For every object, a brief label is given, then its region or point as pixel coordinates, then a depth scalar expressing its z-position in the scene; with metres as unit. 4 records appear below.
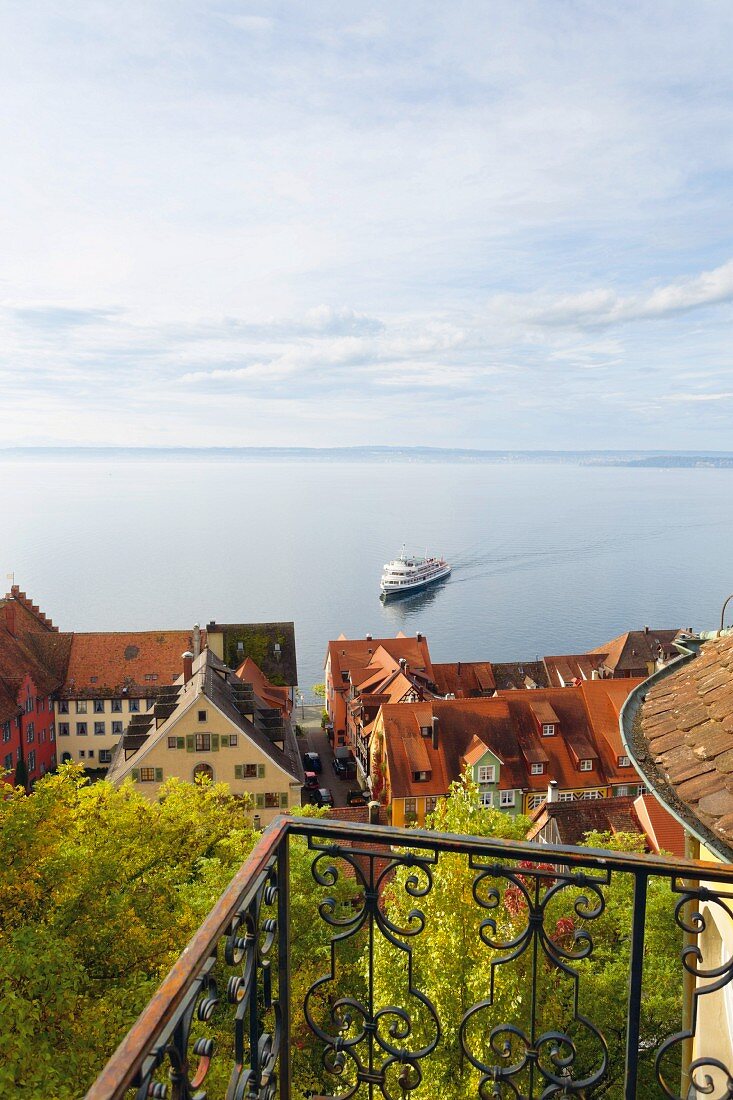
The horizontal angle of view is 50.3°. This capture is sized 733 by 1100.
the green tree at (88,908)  9.19
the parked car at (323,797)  38.34
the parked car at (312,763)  45.05
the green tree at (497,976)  11.35
